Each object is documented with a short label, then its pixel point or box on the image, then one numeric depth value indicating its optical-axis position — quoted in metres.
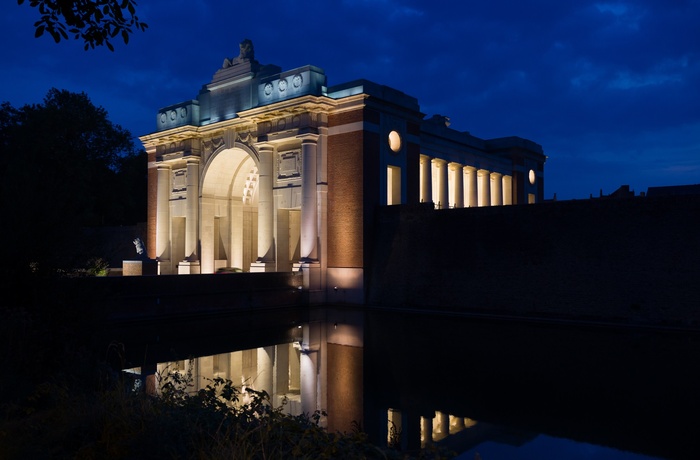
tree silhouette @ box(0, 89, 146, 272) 40.19
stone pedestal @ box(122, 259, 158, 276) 27.61
